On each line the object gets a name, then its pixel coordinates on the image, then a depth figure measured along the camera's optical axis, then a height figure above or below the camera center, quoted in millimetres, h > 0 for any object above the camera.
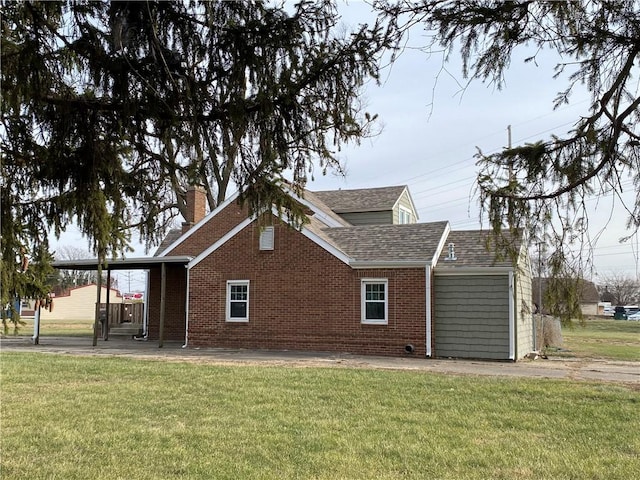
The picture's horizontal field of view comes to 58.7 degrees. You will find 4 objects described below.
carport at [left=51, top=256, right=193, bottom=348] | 19453 +1055
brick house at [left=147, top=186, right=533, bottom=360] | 16688 +50
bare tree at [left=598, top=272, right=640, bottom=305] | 91438 +848
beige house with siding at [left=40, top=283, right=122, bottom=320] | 59094 -1110
